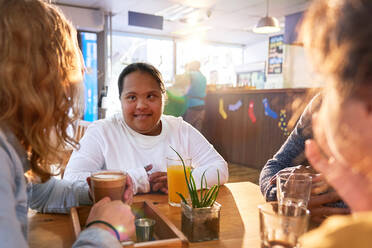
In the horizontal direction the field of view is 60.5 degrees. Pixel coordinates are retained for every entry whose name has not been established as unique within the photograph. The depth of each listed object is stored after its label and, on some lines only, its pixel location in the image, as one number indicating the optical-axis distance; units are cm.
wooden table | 89
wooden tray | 76
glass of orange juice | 125
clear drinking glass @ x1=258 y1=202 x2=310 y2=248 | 69
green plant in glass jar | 90
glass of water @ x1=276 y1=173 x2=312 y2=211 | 102
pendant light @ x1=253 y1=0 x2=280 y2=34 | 607
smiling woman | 179
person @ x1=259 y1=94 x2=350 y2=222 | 107
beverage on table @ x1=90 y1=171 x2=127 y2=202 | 96
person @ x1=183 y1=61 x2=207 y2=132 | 546
